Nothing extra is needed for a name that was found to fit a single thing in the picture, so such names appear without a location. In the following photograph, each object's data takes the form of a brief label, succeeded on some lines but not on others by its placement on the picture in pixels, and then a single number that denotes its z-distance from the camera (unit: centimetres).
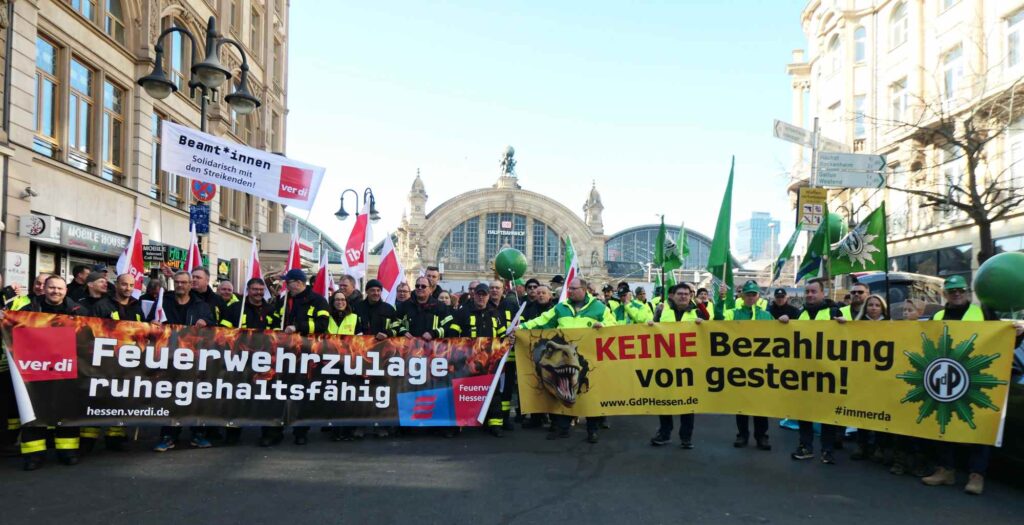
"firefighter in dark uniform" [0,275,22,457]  675
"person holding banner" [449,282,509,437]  916
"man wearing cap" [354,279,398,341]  870
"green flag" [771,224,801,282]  1111
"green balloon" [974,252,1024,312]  647
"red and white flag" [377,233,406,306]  1090
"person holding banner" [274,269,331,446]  824
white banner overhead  940
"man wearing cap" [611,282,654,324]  875
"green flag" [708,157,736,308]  863
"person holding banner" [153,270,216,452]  759
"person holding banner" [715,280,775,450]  792
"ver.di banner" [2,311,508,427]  688
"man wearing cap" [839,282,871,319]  850
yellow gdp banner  627
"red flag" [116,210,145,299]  958
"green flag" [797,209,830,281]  1102
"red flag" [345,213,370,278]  1241
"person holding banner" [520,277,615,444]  838
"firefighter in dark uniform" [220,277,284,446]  828
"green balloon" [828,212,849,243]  1452
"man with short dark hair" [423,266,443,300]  1109
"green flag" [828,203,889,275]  973
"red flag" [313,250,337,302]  1033
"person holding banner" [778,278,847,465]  723
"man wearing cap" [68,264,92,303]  902
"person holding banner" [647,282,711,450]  787
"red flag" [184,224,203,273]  1040
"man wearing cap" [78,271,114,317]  738
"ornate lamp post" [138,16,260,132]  1048
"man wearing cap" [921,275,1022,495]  615
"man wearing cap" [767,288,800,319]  905
